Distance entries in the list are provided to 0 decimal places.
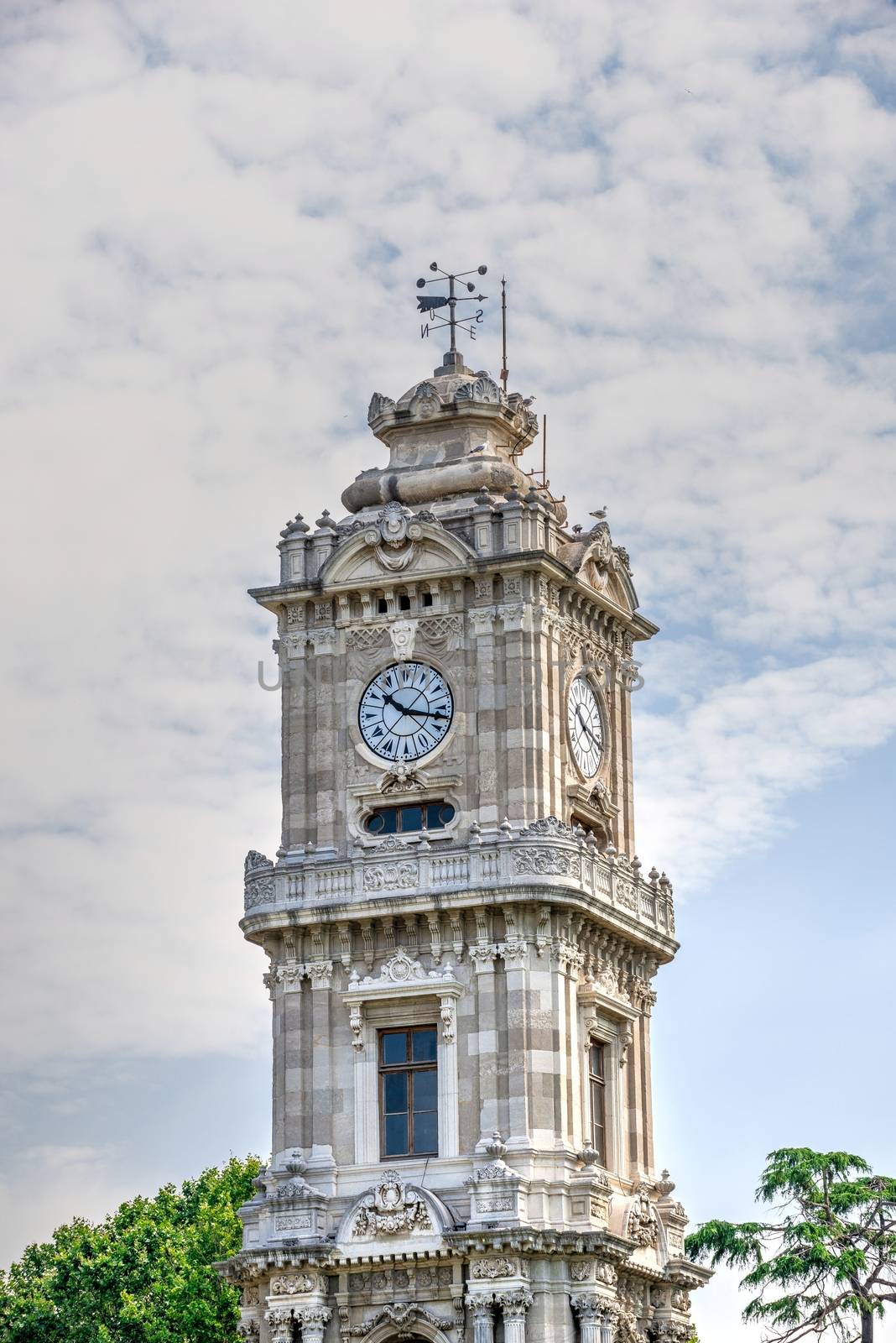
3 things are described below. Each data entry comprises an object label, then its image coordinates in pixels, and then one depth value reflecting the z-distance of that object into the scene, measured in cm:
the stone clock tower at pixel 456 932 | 6319
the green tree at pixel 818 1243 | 7444
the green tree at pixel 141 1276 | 8188
